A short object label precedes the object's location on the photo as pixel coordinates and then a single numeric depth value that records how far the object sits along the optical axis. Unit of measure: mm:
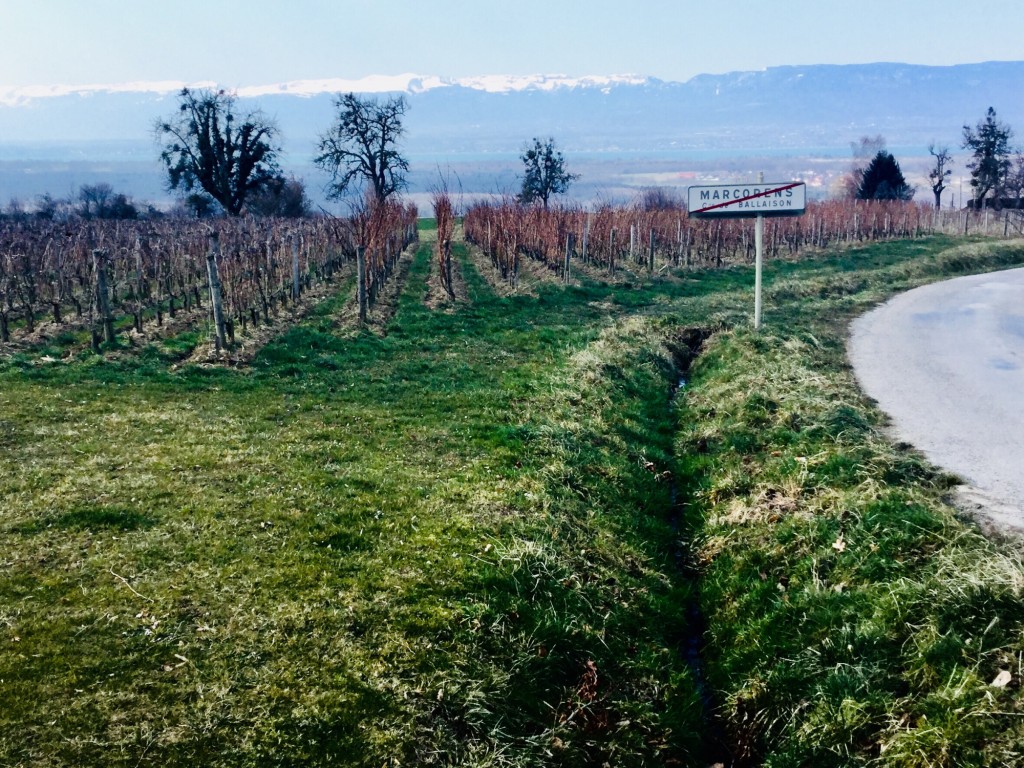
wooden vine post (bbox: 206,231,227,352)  12406
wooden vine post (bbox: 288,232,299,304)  18453
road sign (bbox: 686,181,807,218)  13688
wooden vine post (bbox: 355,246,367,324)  16031
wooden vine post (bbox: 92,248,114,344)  12844
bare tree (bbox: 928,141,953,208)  59375
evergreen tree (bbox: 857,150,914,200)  54969
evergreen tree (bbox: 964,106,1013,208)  53969
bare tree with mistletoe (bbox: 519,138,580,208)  55781
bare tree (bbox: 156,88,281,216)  47250
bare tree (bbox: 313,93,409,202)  57094
